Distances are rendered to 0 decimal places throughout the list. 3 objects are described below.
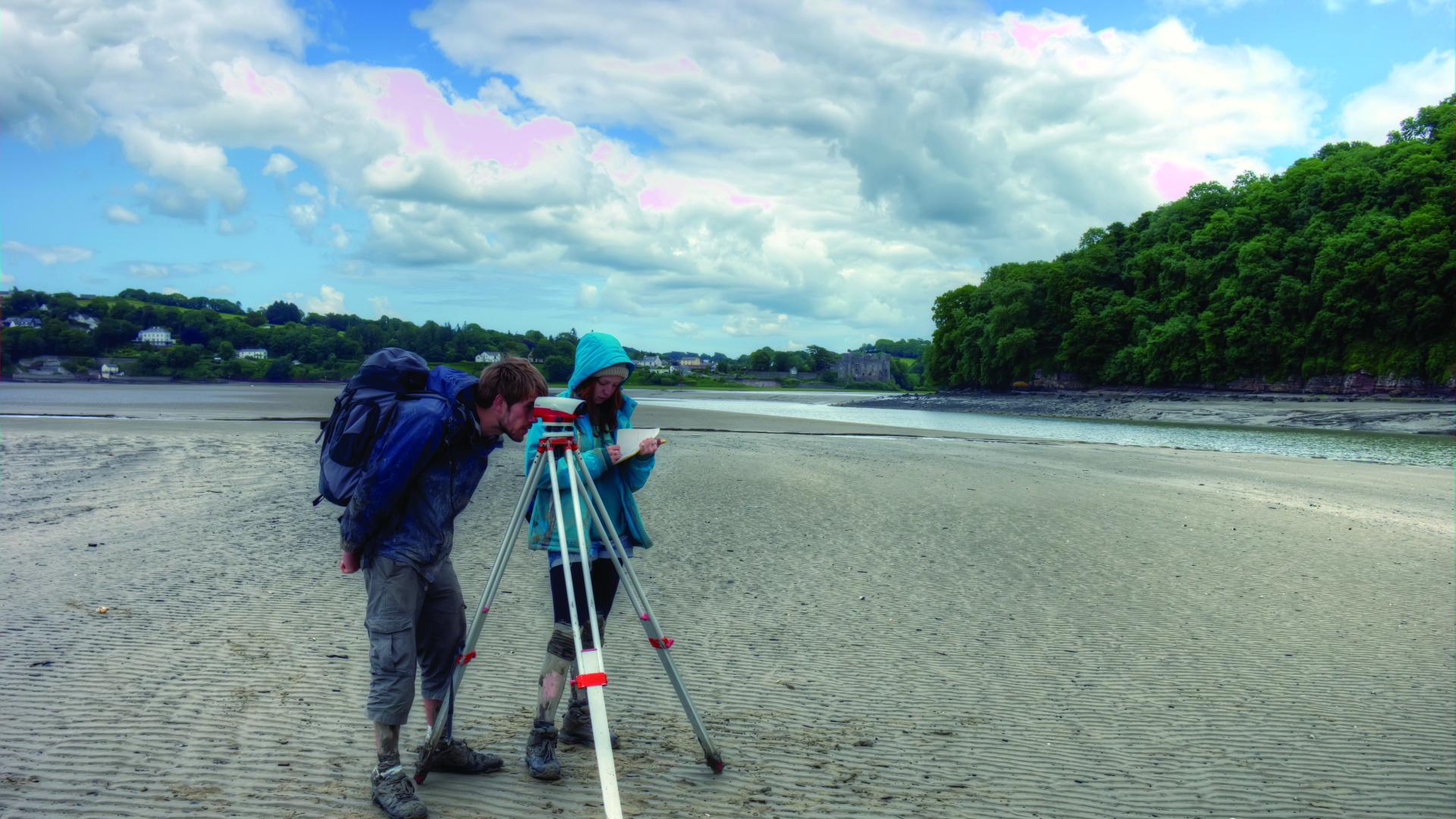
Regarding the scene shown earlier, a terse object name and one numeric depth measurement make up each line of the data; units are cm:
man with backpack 344
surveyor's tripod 345
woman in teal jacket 411
